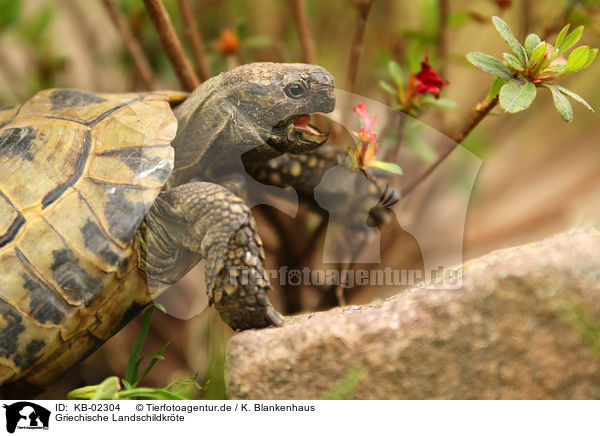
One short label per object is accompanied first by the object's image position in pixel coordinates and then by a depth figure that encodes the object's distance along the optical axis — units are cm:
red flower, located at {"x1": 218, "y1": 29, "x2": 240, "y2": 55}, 97
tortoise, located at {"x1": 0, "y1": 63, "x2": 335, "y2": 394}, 91
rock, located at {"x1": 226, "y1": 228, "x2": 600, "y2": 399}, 88
